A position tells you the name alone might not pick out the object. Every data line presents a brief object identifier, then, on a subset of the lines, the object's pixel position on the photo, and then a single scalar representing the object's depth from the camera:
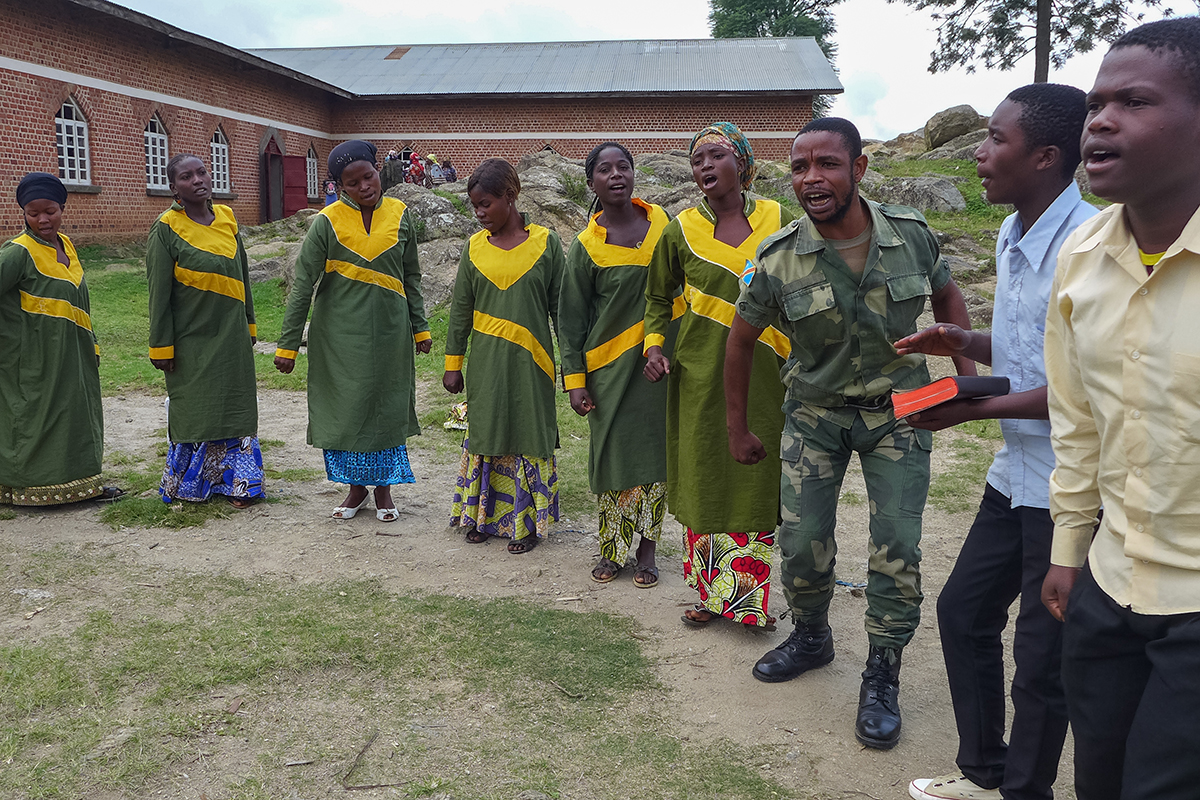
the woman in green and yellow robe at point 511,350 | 4.93
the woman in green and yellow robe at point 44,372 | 5.38
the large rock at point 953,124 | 23.00
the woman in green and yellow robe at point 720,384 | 3.77
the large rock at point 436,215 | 12.77
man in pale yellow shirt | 1.61
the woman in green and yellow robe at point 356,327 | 5.25
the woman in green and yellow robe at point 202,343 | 5.37
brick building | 16.44
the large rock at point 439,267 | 11.88
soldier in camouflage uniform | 3.03
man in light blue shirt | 2.35
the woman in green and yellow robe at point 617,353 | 4.44
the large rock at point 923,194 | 15.27
